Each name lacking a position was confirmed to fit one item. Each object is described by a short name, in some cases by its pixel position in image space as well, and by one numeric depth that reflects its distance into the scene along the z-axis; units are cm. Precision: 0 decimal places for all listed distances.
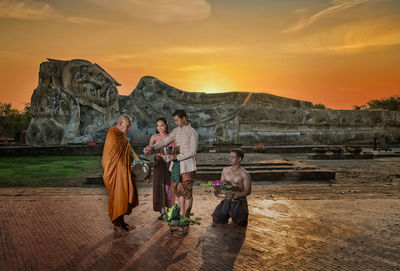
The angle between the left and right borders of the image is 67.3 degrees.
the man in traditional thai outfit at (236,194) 457
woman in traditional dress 495
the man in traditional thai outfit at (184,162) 447
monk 422
